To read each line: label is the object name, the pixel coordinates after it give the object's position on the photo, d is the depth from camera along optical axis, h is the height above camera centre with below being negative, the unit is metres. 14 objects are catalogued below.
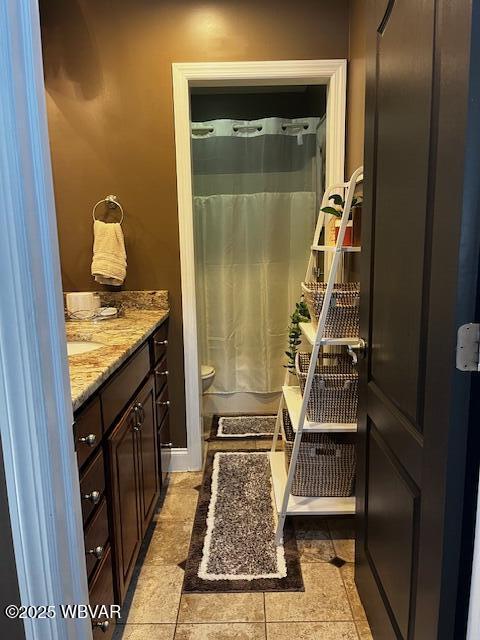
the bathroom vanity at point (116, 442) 1.18 -0.68
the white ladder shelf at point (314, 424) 1.75 -0.81
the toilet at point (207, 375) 3.02 -0.95
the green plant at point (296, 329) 2.30 -0.52
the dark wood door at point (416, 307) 0.80 -0.17
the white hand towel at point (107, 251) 2.25 -0.06
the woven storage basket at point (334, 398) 1.88 -0.70
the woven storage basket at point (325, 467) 1.98 -1.05
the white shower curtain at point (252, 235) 3.01 +0.01
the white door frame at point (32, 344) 0.65 -0.17
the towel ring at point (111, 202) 2.32 +0.20
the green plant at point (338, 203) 1.95 +0.15
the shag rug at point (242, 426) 3.02 -1.36
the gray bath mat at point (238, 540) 1.72 -1.34
